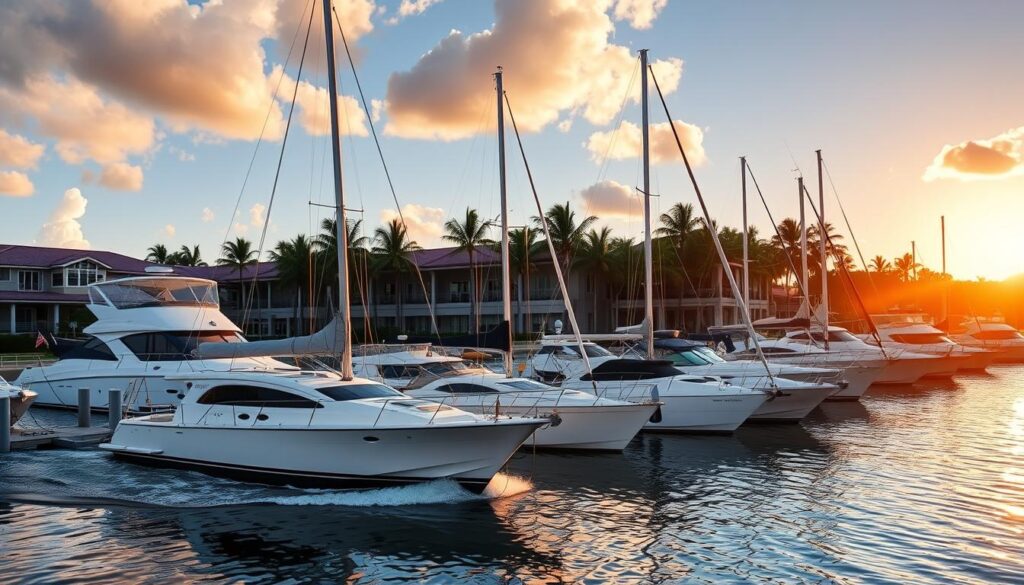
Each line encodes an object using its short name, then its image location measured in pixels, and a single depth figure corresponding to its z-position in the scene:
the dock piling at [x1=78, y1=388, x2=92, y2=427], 20.11
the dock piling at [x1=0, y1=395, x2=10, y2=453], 17.11
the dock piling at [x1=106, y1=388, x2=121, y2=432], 18.98
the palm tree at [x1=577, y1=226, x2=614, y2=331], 61.88
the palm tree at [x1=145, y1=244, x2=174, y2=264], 89.56
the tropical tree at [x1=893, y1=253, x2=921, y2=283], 113.25
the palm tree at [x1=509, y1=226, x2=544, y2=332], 58.24
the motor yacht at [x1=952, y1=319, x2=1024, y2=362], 49.41
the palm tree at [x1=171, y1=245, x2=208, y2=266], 93.06
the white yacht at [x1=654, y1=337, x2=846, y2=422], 22.91
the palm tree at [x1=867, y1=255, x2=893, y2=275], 113.56
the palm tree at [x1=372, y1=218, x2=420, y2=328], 62.31
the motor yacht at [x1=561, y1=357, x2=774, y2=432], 21.19
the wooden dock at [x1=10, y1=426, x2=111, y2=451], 17.59
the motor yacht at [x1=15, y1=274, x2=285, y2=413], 24.14
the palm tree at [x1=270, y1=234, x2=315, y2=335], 63.69
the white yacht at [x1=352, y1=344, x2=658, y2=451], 18.52
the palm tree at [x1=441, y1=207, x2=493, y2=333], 59.12
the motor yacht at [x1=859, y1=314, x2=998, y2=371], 38.12
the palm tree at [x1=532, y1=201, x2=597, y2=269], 61.06
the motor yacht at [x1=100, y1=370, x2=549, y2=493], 13.62
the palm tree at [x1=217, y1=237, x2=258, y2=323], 69.31
